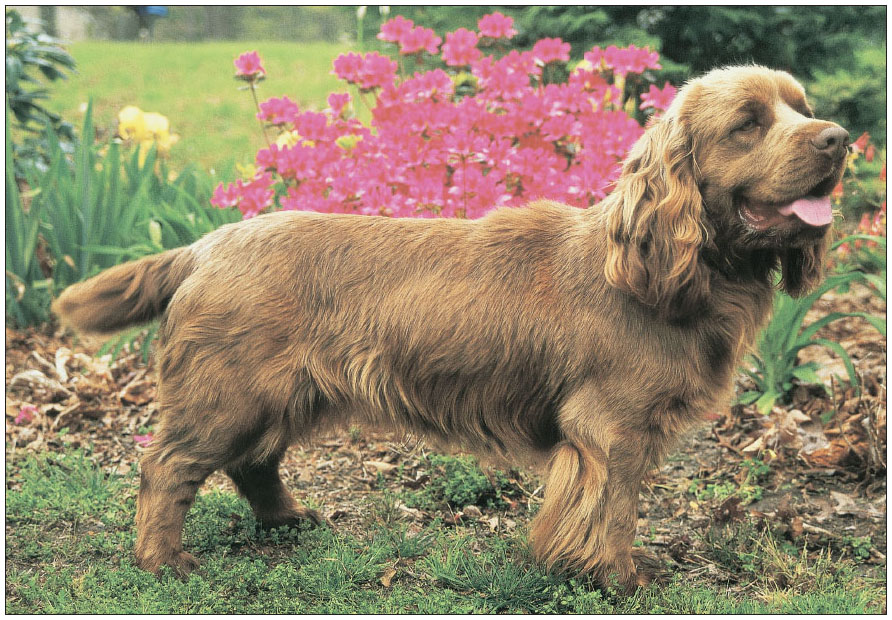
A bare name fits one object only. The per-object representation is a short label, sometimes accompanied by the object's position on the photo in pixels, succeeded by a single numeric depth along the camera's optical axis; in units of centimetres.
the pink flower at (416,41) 475
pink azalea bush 432
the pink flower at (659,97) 450
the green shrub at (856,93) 679
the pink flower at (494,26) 480
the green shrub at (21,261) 528
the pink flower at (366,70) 470
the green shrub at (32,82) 597
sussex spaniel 286
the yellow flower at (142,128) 616
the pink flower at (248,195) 460
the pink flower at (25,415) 455
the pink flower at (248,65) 472
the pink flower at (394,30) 476
